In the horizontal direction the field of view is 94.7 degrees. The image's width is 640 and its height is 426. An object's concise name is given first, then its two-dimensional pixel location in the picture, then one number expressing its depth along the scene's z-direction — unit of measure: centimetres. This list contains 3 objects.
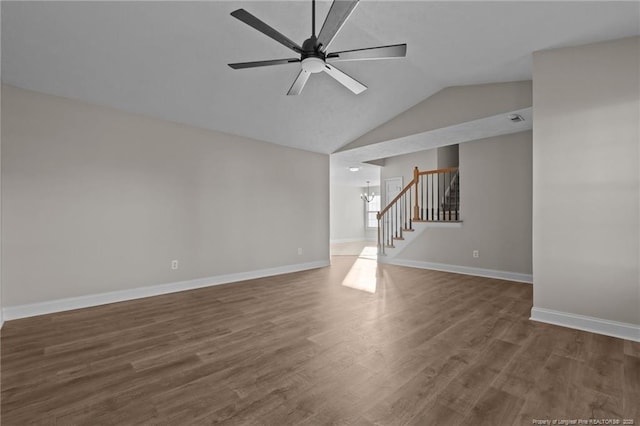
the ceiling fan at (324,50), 188
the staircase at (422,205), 643
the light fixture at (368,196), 1269
